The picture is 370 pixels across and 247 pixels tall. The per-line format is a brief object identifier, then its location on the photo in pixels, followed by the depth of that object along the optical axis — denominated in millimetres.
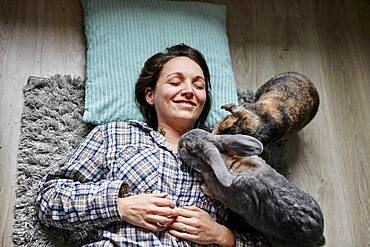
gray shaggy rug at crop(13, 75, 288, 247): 1719
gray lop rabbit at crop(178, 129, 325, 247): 1524
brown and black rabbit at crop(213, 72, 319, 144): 1765
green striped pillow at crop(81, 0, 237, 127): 1925
